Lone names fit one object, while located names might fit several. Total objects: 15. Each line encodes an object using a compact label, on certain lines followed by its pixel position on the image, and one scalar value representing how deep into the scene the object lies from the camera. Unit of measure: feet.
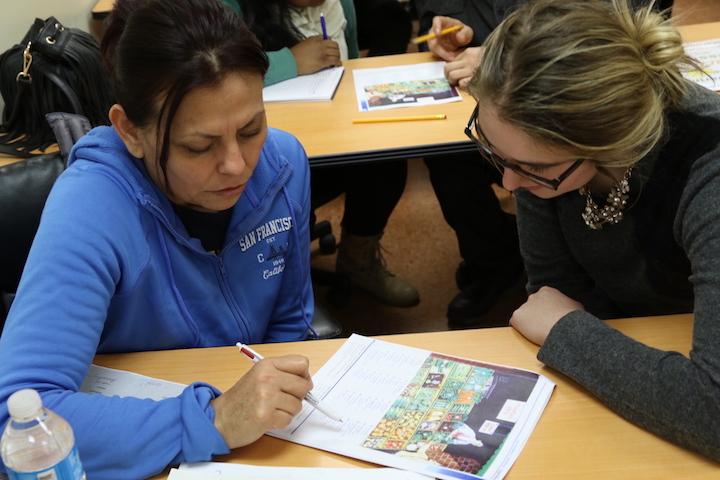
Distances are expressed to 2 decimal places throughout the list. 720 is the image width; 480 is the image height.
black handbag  6.39
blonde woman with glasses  3.29
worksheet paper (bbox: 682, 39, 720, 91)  6.31
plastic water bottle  2.72
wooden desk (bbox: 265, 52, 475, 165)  6.16
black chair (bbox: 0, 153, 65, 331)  4.50
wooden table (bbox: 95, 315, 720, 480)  3.17
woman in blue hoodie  3.31
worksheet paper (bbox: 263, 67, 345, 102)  7.23
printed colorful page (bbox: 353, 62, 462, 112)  6.91
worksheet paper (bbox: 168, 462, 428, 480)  3.17
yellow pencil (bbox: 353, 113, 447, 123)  6.55
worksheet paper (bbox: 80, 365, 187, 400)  3.75
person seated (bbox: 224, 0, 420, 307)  7.86
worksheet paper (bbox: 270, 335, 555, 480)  3.24
